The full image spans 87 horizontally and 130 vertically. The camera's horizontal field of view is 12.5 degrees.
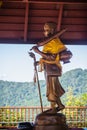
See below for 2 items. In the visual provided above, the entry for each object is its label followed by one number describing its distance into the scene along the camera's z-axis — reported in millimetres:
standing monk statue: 4176
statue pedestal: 3996
